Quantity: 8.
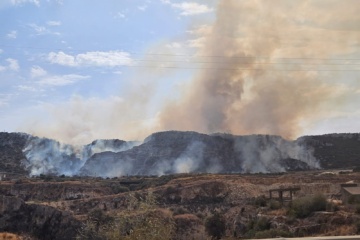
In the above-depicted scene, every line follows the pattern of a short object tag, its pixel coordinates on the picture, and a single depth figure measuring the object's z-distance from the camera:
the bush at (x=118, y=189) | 80.88
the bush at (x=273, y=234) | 27.01
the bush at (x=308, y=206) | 39.28
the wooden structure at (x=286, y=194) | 49.69
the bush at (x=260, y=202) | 51.09
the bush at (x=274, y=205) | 46.16
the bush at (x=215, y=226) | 43.38
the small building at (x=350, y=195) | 43.73
